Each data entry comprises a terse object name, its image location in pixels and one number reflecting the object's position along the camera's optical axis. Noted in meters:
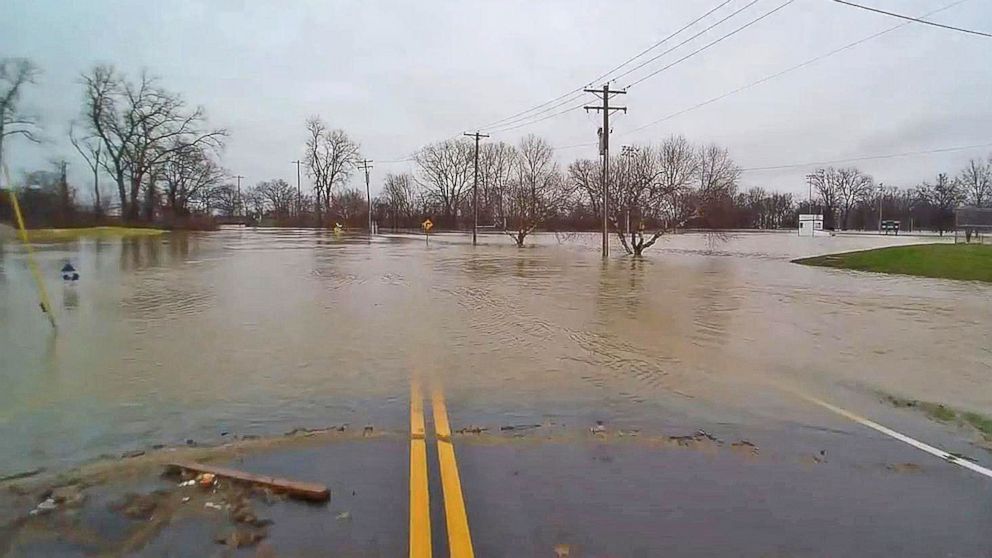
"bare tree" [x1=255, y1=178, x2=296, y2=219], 118.19
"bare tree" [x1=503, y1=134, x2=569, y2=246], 54.66
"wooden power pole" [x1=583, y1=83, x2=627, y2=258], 35.25
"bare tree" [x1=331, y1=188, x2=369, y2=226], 103.25
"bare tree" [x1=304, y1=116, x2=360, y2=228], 99.12
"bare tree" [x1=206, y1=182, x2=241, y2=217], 99.56
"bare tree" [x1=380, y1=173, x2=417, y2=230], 105.50
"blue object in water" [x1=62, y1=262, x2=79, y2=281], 16.53
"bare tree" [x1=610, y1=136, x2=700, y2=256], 39.25
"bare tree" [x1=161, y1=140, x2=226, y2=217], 72.56
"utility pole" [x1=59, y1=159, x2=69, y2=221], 50.24
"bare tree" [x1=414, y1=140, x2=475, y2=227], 98.69
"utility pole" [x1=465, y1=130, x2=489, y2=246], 58.86
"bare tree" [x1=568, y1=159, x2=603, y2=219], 44.78
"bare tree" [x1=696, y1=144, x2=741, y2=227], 39.51
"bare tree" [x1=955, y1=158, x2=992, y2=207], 96.06
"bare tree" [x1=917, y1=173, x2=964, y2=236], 97.69
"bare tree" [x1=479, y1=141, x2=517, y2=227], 83.81
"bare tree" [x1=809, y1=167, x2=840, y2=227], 116.38
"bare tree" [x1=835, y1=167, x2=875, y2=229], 116.06
